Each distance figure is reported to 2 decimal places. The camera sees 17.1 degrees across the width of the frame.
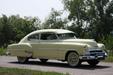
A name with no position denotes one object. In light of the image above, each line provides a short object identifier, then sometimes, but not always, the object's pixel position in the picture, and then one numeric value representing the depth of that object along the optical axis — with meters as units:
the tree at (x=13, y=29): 66.62
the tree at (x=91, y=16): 66.69
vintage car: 18.17
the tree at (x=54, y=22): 72.00
